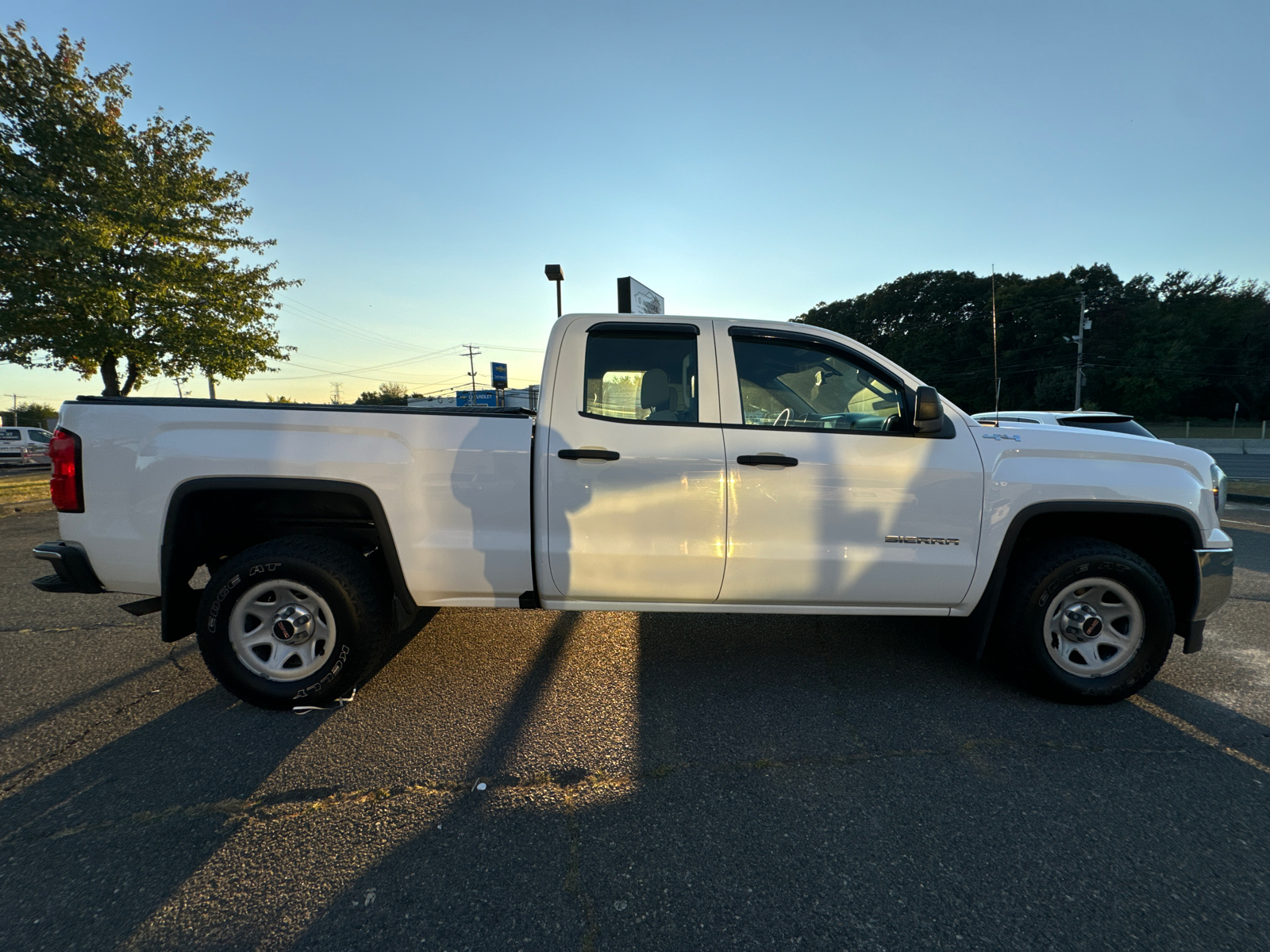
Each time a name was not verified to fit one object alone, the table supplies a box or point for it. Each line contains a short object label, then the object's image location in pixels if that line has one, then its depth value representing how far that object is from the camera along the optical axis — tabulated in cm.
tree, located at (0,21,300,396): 933
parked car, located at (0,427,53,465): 2048
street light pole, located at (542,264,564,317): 1572
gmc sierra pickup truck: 285
